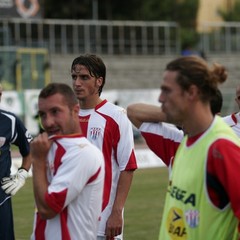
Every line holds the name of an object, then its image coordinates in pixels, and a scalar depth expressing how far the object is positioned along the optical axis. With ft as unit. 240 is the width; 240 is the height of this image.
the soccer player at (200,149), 22.22
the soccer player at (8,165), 36.41
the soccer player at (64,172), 24.43
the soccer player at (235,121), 37.57
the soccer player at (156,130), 27.77
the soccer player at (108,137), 33.98
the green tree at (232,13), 318.84
